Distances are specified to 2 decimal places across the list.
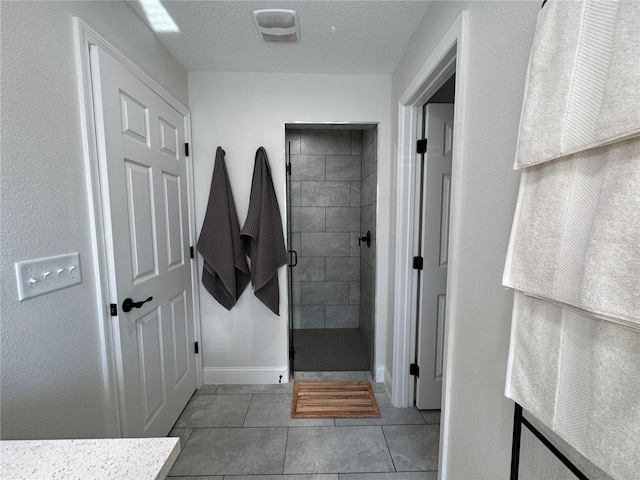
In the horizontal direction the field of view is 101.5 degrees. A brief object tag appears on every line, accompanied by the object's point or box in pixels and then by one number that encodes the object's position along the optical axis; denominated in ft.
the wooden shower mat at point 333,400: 5.83
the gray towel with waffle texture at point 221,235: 6.14
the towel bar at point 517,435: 2.07
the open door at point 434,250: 5.41
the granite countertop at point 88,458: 1.44
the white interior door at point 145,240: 3.87
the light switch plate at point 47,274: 2.68
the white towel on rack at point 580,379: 1.34
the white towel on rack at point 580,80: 1.28
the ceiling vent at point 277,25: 4.39
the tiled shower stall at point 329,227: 9.52
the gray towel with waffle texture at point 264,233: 6.17
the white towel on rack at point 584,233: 1.30
